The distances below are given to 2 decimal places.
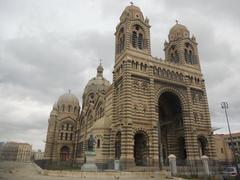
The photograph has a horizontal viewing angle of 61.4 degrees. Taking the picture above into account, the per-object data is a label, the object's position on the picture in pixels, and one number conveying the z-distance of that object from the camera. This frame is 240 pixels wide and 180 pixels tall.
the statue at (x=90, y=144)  22.74
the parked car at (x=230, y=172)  20.93
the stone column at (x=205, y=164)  23.38
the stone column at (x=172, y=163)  22.29
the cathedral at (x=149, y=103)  28.11
